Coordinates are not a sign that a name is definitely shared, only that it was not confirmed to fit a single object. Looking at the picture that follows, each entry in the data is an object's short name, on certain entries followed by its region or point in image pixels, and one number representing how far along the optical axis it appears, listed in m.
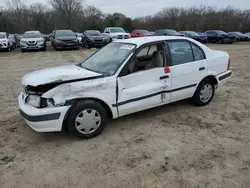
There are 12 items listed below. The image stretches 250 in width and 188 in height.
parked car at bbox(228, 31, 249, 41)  27.23
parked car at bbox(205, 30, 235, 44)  24.36
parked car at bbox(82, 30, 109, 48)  17.92
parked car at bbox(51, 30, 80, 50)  16.66
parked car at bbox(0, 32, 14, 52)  16.44
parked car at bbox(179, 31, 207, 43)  24.44
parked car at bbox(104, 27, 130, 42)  20.14
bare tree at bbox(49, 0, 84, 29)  50.34
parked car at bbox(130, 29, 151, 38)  24.51
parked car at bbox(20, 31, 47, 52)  16.03
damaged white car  3.14
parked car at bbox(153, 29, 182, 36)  21.26
